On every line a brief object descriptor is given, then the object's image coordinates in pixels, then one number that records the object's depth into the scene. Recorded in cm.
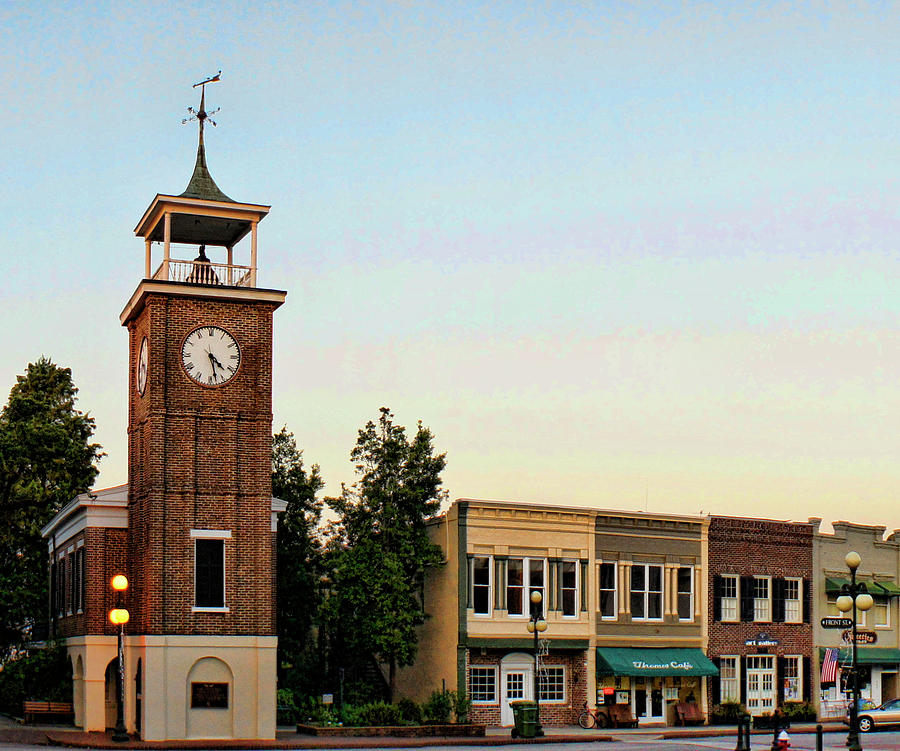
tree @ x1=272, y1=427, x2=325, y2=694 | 5100
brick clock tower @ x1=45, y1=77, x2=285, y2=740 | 4091
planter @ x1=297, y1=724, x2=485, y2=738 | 4169
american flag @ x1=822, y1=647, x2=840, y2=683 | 5414
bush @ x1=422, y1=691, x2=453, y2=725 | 4606
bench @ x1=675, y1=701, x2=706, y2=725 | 5209
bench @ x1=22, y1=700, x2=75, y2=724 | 4472
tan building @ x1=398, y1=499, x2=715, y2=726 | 4953
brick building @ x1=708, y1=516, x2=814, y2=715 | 5462
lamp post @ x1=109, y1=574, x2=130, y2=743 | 3825
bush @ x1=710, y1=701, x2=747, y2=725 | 5241
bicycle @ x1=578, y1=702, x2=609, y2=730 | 5003
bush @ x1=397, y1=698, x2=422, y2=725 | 4528
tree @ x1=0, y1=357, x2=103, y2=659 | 5516
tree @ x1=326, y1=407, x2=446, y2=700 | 4806
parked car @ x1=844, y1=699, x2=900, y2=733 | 5125
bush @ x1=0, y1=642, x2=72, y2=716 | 4653
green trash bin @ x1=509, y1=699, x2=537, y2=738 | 4284
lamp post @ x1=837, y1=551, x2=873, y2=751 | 3325
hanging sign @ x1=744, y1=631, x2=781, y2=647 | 5519
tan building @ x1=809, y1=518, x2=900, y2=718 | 5709
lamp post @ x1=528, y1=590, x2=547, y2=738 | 4312
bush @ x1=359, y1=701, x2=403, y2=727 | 4350
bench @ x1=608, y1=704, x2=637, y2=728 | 5027
